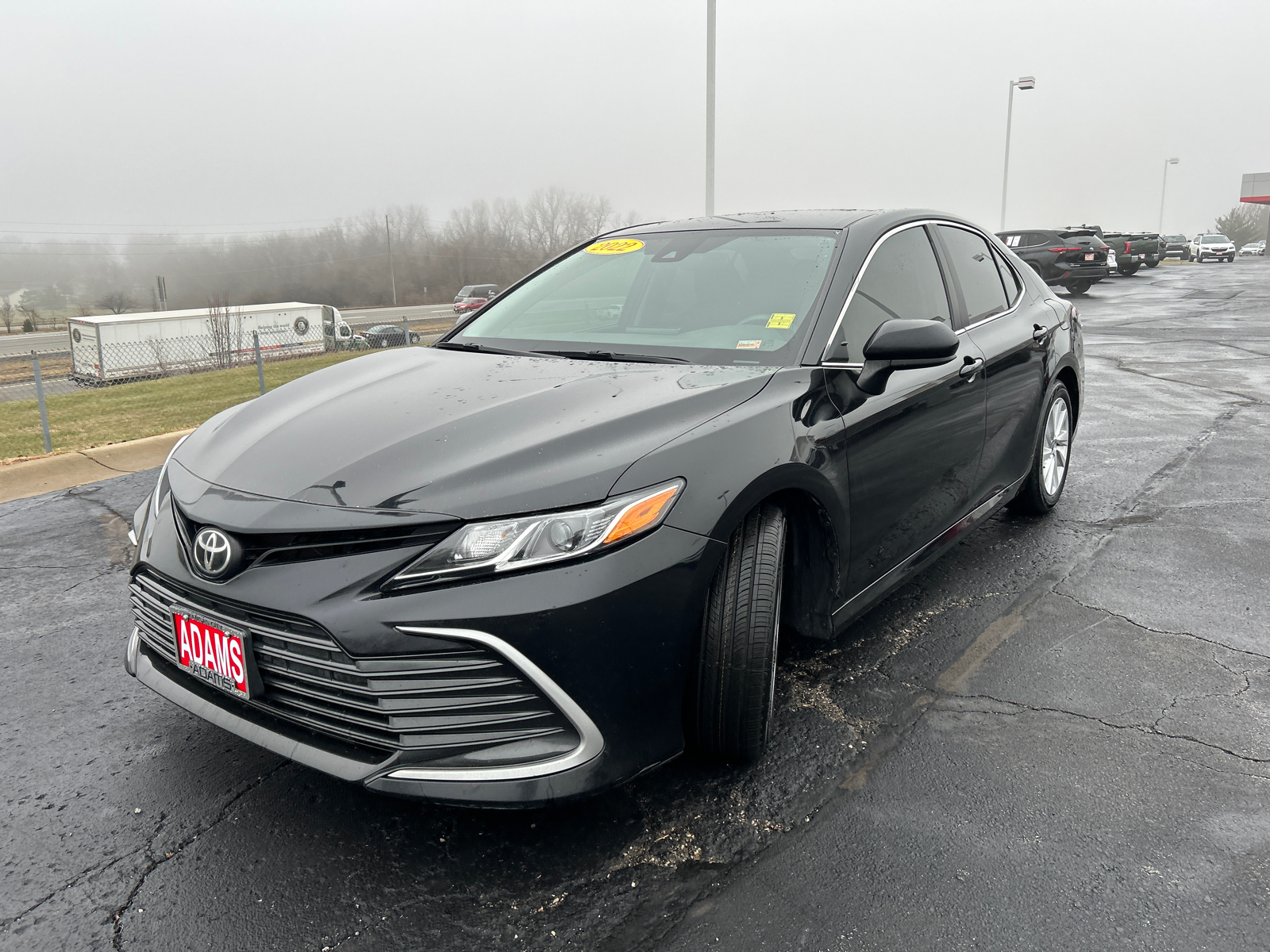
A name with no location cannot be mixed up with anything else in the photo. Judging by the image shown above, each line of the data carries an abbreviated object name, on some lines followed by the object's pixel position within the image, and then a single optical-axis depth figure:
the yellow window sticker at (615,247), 3.85
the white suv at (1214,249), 54.12
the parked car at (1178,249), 60.29
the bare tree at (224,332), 22.36
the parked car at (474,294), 47.63
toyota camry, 2.00
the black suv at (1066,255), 24.23
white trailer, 23.22
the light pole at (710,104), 14.91
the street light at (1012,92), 35.00
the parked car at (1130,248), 33.44
